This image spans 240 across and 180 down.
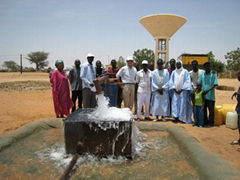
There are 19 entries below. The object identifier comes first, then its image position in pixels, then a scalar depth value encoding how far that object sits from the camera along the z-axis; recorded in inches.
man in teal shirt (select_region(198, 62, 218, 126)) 225.8
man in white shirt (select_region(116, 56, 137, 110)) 248.7
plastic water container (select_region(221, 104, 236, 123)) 239.9
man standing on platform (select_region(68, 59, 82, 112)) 255.0
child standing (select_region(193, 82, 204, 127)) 230.1
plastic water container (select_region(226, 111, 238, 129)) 223.5
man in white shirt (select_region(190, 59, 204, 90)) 240.1
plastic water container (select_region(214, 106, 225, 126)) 239.9
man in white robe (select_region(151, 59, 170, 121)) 246.5
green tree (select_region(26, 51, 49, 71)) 2208.4
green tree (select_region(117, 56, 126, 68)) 2017.2
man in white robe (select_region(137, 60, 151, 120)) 248.8
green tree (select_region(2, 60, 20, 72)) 2561.8
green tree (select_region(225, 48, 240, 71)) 1625.2
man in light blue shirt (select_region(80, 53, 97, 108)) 234.7
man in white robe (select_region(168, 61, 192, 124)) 240.4
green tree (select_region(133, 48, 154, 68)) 2059.5
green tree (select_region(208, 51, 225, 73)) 1718.8
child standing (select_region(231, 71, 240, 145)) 174.4
